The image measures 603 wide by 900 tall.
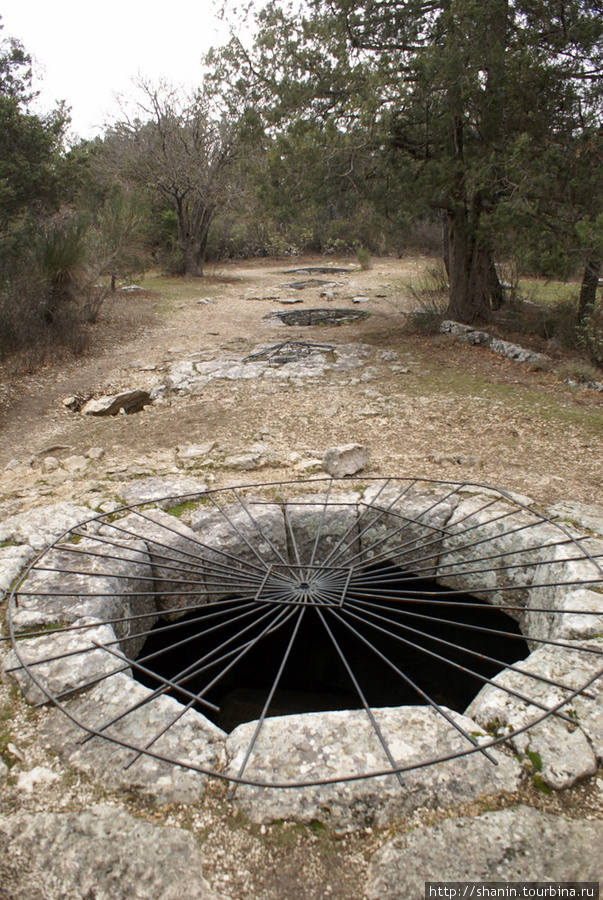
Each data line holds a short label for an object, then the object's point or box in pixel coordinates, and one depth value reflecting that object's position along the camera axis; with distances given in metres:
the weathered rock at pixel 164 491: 3.26
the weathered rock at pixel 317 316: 10.48
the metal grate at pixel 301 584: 1.88
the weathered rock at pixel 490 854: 1.33
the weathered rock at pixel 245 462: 3.97
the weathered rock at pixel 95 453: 4.35
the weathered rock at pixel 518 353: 7.00
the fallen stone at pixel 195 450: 4.28
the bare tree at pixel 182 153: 15.09
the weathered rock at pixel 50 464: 4.11
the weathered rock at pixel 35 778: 1.57
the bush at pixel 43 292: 7.48
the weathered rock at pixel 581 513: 2.91
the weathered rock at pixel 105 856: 1.33
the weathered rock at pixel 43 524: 2.83
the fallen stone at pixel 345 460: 3.76
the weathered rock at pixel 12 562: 2.50
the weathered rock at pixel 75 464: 4.09
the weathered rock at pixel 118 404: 5.68
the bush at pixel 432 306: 8.84
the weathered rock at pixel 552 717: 1.61
